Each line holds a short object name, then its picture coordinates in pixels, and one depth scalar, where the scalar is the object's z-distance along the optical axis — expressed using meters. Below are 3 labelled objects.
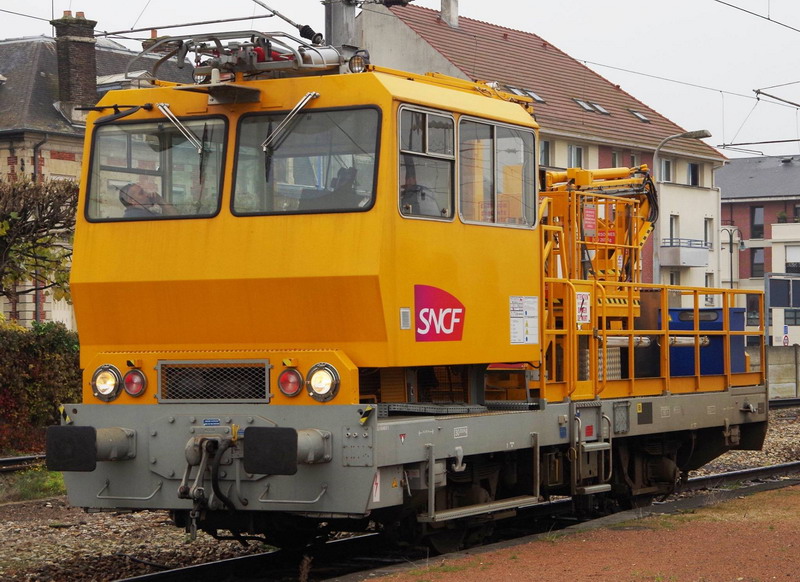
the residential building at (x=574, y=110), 48.19
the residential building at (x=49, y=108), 41.53
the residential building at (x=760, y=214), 74.56
